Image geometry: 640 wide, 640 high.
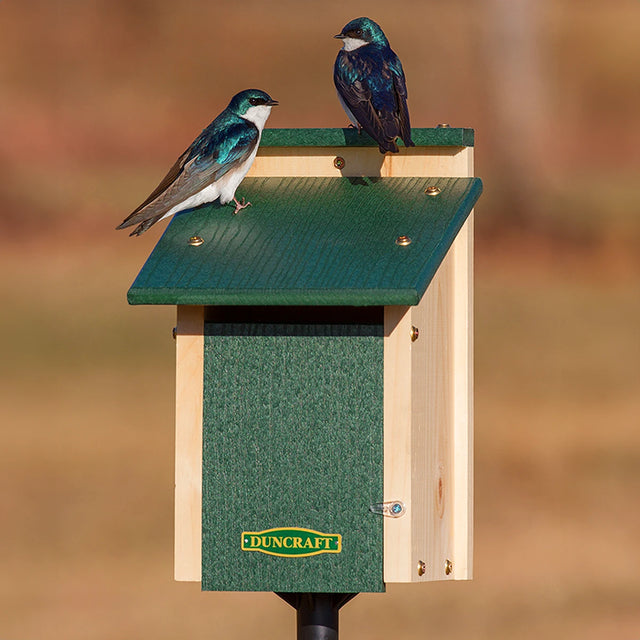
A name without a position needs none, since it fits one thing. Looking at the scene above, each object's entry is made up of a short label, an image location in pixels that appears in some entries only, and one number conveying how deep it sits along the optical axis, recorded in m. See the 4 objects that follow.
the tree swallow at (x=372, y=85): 8.67
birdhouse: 7.83
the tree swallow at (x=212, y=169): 8.45
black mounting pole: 8.06
